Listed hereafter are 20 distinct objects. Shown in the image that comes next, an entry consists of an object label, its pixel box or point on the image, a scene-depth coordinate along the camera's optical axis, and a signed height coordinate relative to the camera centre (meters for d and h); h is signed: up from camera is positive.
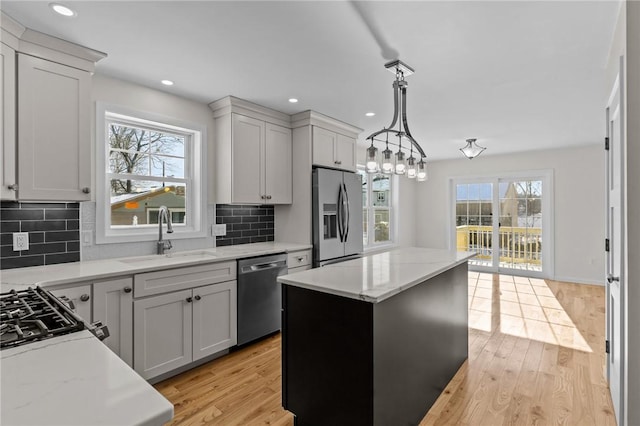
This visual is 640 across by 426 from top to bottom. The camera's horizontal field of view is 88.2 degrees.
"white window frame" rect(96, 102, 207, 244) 2.68 +0.36
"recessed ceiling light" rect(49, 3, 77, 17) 1.81 +1.14
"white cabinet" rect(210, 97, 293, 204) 3.35 +0.63
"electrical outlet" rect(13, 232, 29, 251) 2.27 -0.19
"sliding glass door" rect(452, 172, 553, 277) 6.04 -0.20
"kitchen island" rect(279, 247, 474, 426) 1.65 -0.73
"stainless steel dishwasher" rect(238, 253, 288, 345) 2.99 -0.78
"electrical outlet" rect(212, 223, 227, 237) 3.51 -0.18
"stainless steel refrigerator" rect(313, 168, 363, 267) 3.79 -0.04
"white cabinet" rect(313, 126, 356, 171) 3.89 +0.79
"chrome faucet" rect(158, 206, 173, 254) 2.97 -0.15
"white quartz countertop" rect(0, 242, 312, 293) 1.93 -0.38
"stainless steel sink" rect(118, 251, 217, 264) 2.67 -0.38
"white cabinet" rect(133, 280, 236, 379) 2.35 -0.89
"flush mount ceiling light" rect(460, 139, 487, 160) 4.96 +0.96
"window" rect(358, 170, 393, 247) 5.97 +0.06
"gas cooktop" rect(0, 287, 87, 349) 1.02 -0.38
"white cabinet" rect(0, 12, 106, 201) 1.98 +0.63
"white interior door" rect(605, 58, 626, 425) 1.80 -0.25
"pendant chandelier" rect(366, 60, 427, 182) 2.32 +0.42
